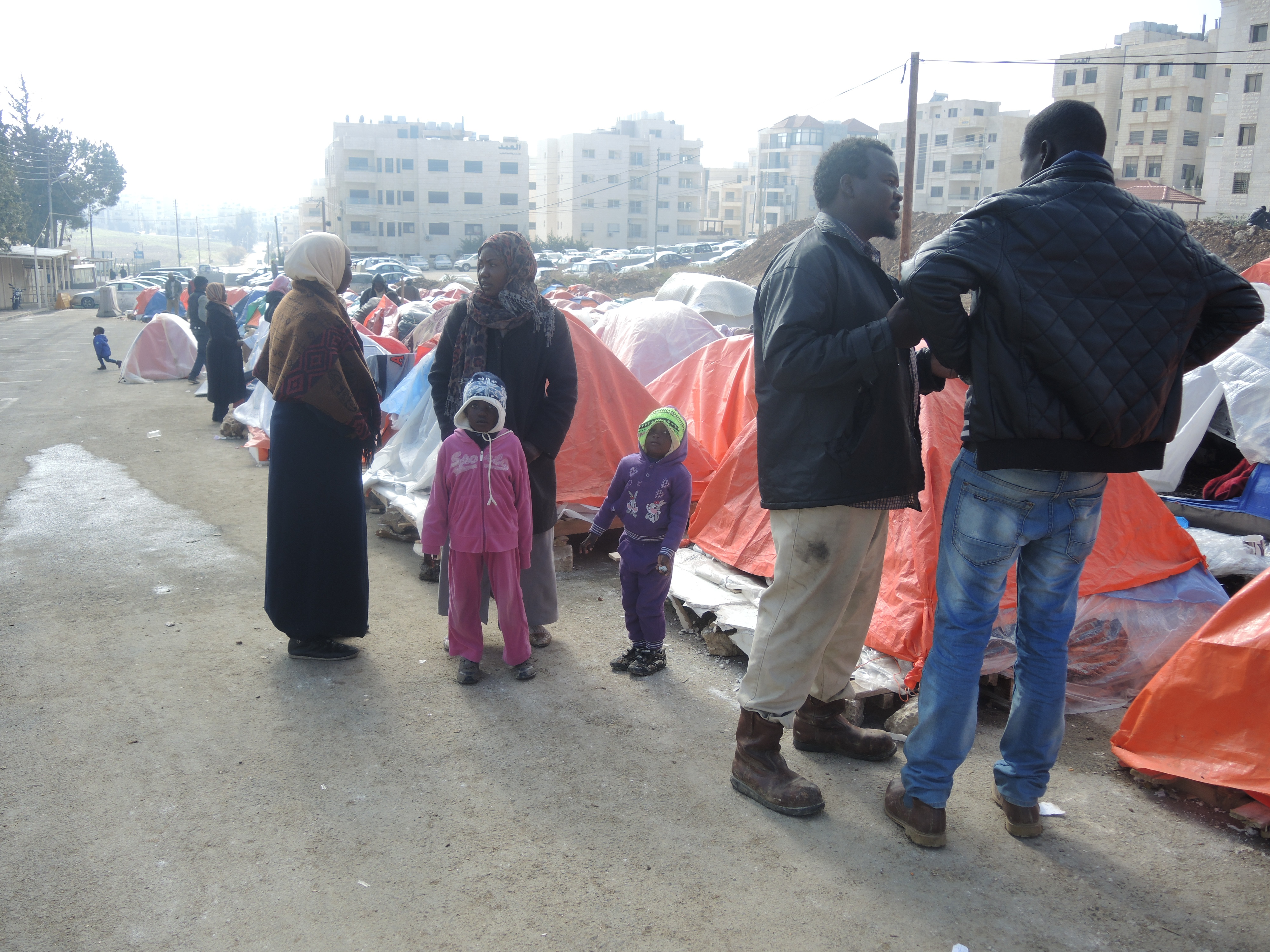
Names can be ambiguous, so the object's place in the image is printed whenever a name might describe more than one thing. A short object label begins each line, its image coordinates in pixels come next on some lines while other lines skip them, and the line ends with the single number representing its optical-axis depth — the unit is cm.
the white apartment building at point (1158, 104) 4878
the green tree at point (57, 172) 4988
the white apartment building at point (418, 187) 6894
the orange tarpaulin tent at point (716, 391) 596
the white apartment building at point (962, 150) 6178
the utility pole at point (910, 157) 1480
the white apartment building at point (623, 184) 7544
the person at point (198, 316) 1430
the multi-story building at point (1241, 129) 3684
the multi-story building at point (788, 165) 7638
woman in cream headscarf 372
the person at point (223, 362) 1068
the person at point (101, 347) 1533
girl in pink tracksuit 365
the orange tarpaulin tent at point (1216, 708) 274
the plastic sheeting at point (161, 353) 1463
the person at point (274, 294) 970
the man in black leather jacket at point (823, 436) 249
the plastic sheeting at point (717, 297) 1381
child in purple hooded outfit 382
